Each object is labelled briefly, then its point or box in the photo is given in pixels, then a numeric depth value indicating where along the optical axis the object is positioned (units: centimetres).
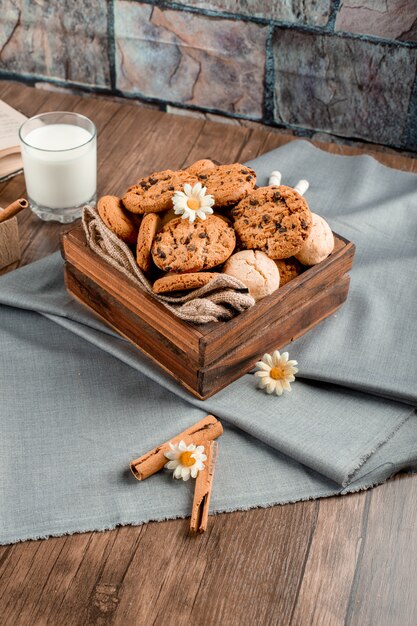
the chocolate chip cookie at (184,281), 107
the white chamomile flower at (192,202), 110
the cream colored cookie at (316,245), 115
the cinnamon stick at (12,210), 126
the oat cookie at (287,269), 116
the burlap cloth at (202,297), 106
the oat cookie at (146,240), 111
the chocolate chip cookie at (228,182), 114
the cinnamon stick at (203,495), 98
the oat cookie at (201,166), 122
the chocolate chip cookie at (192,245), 108
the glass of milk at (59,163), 138
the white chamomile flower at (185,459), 102
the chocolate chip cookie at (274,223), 112
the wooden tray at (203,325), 108
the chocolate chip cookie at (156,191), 113
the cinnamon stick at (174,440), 102
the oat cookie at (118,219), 115
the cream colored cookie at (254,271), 109
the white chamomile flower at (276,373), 114
